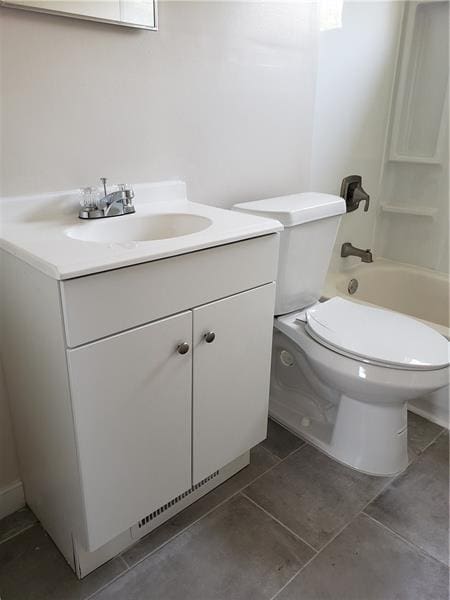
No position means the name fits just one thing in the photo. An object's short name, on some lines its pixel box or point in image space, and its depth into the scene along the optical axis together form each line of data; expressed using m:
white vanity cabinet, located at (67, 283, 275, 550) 0.94
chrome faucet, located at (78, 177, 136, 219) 1.17
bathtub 2.14
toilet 1.31
